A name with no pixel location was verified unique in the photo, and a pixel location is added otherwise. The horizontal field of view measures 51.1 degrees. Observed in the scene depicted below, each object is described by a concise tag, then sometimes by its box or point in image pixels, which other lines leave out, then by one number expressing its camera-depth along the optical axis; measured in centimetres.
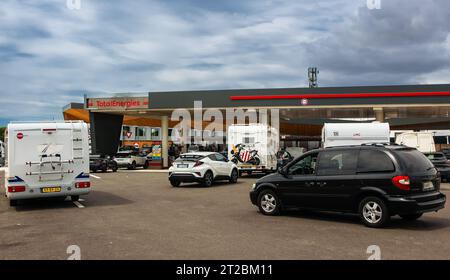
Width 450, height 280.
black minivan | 931
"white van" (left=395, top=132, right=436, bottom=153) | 2778
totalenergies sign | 3494
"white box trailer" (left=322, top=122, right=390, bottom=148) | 2078
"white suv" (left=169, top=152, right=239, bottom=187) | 1945
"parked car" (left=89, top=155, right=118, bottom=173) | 3272
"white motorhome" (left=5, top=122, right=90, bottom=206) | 1282
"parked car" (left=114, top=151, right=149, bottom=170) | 3656
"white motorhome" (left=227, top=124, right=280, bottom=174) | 2508
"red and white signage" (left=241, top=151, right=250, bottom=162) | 2514
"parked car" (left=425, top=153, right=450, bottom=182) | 2178
